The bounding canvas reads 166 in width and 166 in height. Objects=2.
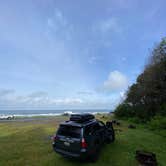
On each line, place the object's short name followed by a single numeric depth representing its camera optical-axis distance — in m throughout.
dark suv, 6.49
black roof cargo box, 7.76
